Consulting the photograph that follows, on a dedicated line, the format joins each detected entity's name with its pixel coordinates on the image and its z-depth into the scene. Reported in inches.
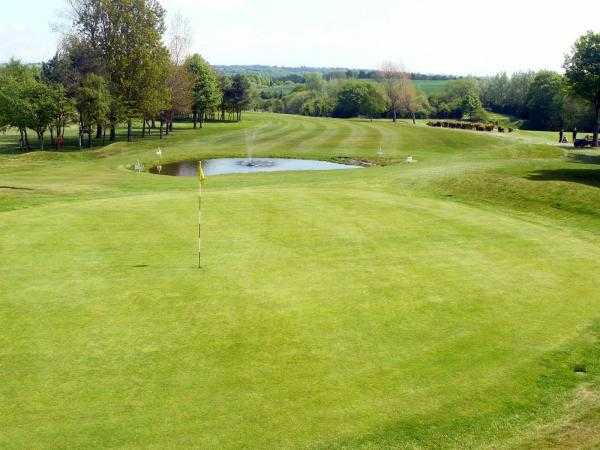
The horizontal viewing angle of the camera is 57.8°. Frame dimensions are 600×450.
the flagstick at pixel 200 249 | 708.7
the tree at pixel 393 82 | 5000.0
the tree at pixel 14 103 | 2536.9
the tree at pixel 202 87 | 3725.4
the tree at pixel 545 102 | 4626.7
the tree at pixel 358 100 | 5433.1
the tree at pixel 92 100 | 2522.1
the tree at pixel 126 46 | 2657.7
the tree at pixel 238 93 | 4397.1
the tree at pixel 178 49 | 3558.1
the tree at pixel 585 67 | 2383.1
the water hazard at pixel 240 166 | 2036.2
